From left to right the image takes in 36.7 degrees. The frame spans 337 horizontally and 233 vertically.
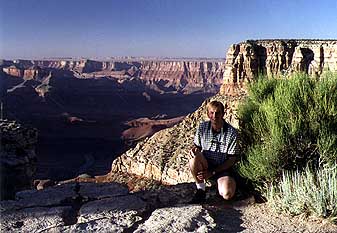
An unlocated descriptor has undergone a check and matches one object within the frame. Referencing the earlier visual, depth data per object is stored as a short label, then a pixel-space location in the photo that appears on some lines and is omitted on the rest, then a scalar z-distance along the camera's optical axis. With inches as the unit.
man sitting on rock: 223.5
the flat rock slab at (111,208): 199.8
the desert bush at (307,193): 185.2
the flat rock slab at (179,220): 182.1
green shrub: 214.8
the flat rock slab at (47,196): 222.4
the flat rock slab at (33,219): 190.7
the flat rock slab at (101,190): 233.5
